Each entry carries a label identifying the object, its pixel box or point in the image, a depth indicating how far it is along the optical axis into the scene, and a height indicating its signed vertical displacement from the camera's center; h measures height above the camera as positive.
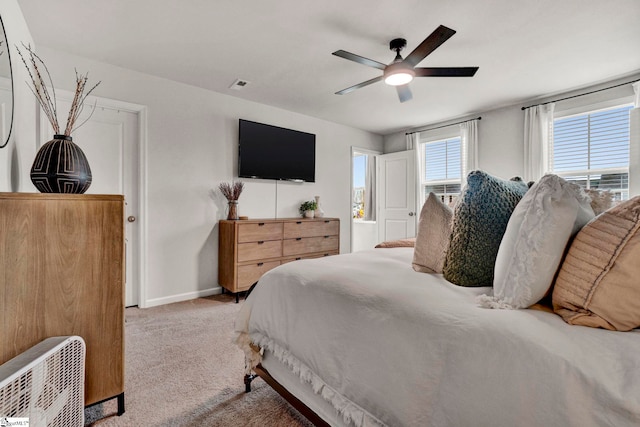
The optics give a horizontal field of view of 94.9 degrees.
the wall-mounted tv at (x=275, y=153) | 3.89 +0.86
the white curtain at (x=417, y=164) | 5.13 +0.87
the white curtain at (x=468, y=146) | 4.44 +1.04
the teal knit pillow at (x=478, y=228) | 1.12 -0.05
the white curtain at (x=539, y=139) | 3.78 +0.97
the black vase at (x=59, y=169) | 1.49 +0.22
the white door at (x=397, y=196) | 5.18 +0.32
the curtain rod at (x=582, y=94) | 3.23 +1.44
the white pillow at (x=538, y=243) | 0.88 -0.09
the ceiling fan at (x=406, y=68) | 2.20 +1.20
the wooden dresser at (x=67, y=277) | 1.24 -0.30
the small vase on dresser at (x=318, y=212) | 4.54 +0.02
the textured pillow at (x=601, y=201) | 1.16 +0.05
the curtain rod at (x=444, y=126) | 4.44 +1.45
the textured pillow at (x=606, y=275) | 0.75 -0.16
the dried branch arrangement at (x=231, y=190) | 3.69 +0.28
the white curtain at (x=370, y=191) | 6.48 +0.50
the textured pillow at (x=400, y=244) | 2.34 -0.25
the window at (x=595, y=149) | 3.34 +0.79
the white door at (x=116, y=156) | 2.95 +0.59
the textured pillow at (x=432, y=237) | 1.37 -0.11
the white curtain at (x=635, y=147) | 2.92 +0.68
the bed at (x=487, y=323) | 0.68 -0.32
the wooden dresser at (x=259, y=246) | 3.43 -0.42
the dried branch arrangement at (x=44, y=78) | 2.45 +1.21
